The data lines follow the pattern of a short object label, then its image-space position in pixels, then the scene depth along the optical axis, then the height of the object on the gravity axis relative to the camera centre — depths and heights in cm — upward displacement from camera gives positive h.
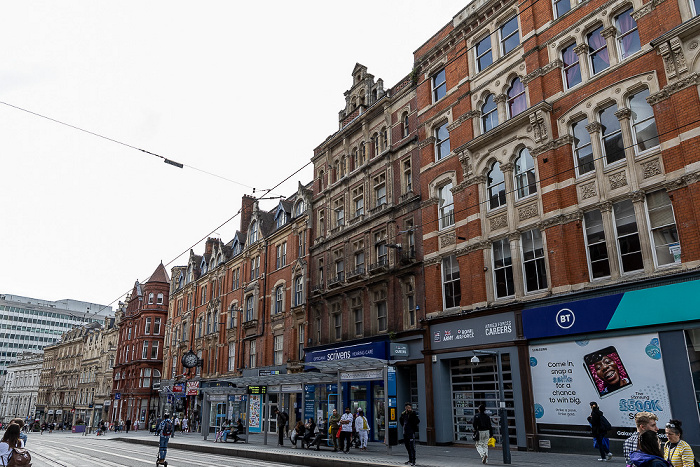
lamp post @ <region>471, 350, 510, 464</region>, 1545 -129
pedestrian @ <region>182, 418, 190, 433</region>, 4369 -275
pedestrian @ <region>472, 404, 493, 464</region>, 1591 -130
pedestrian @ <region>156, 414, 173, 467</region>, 1646 -151
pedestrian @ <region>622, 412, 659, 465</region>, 623 -41
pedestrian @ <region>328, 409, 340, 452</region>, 2175 -148
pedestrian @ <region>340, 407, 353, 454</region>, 2072 -156
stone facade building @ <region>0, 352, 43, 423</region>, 11178 +113
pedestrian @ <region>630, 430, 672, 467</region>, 551 -69
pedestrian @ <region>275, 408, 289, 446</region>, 2522 -167
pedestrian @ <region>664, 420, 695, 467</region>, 654 -78
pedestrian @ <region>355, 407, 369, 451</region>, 2191 -159
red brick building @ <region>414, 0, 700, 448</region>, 1638 +670
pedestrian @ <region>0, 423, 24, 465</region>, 835 -77
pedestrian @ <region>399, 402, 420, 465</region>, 1590 -120
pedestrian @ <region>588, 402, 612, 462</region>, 1563 -121
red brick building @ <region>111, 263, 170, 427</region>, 6556 +513
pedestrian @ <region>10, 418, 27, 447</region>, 920 -51
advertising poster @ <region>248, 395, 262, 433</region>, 3030 -129
